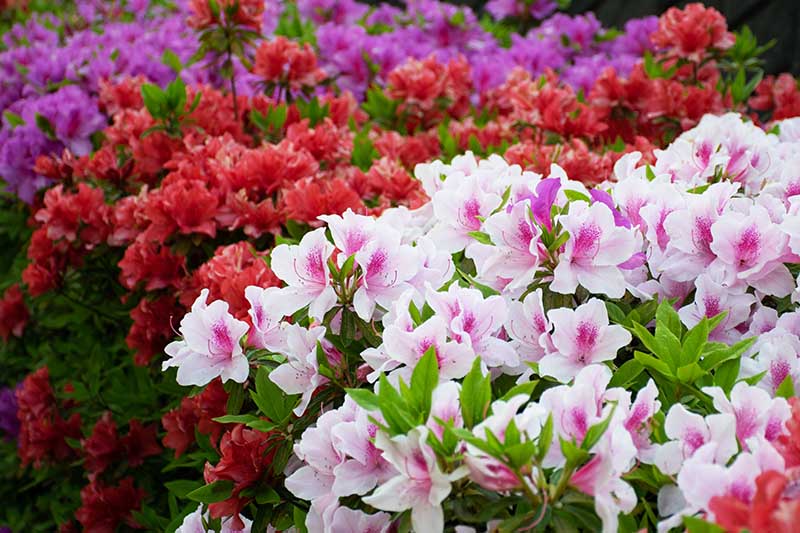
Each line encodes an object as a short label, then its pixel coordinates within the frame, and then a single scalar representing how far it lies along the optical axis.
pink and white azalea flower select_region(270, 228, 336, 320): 1.28
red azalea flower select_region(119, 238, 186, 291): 2.07
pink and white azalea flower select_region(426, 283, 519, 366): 1.20
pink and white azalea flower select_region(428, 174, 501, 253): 1.47
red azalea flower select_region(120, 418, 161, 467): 2.39
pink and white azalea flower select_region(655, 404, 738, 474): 0.98
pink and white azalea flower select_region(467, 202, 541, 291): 1.29
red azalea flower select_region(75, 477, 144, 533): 2.35
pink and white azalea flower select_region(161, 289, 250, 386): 1.31
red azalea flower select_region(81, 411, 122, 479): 2.40
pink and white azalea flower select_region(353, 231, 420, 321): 1.29
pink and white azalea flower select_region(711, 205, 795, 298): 1.28
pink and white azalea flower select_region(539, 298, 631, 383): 1.20
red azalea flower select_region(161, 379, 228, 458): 1.93
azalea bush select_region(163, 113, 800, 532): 0.96
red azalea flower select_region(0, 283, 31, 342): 3.03
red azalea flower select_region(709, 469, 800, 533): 0.78
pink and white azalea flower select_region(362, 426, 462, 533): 0.96
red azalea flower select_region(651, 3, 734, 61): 2.89
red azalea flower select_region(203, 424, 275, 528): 1.35
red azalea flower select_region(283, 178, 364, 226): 1.93
